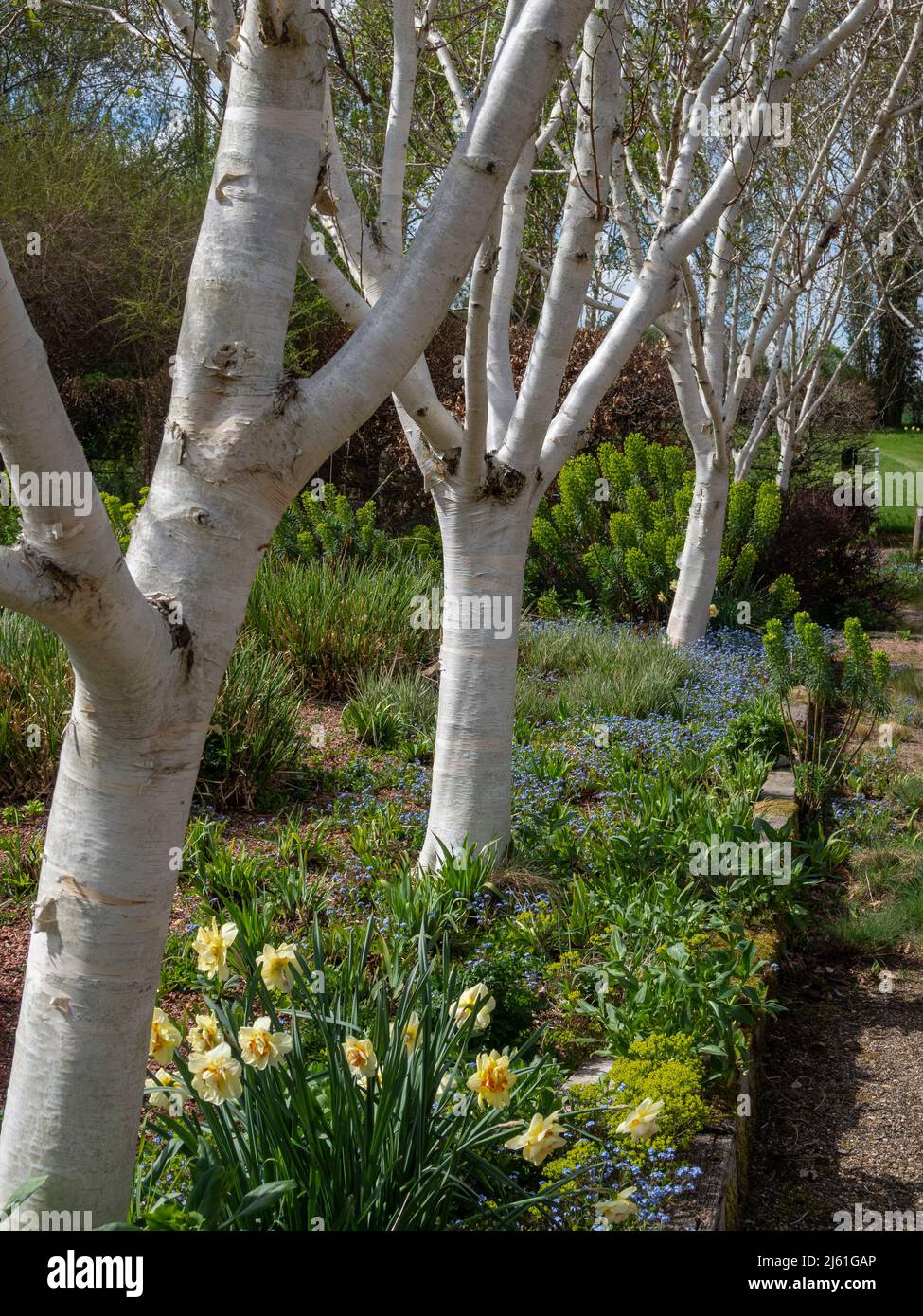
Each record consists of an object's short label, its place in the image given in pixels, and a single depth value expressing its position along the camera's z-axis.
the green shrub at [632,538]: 9.13
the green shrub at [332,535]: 9.19
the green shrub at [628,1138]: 2.62
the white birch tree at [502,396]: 4.09
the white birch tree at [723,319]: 6.80
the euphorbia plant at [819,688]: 5.56
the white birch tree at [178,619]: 1.98
